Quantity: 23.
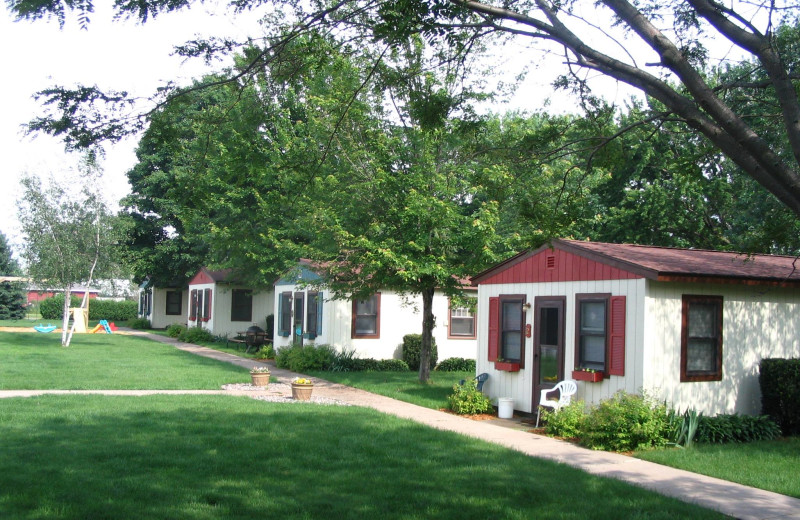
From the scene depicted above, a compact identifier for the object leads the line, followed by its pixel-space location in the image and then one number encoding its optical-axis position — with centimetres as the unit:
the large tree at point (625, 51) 499
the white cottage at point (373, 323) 2070
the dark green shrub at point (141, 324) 4400
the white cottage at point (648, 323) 1057
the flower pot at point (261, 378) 1579
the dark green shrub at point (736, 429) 1033
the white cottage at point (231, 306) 3184
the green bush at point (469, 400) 1279
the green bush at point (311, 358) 2011
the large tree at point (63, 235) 2500
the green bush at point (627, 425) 969
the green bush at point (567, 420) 1055
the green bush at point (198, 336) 3186
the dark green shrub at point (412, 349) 2111
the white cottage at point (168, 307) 4328
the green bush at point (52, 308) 5369
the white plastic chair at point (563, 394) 1130
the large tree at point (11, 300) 4762
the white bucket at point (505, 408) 1257
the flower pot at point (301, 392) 1352
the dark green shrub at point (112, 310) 5212
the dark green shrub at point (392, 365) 2072
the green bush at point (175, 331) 3472
